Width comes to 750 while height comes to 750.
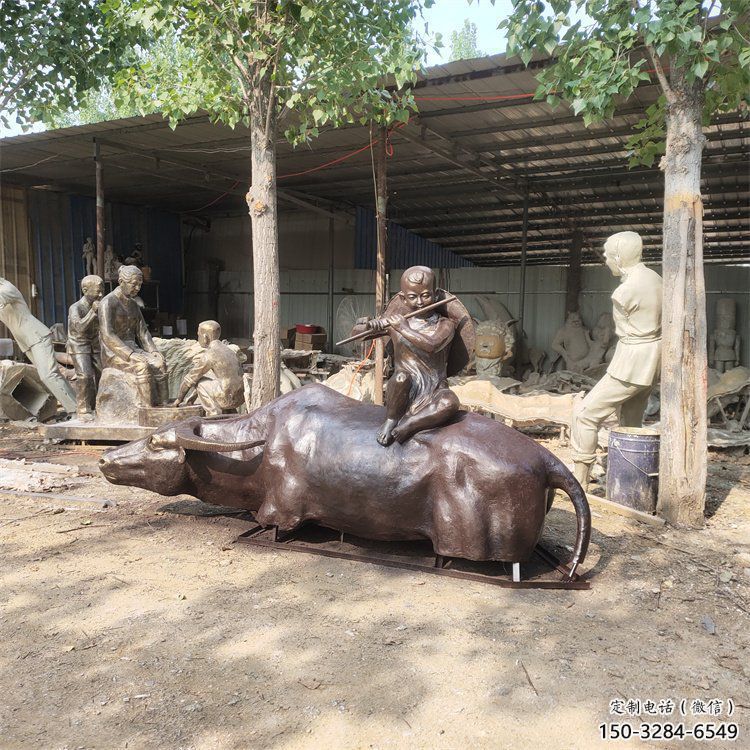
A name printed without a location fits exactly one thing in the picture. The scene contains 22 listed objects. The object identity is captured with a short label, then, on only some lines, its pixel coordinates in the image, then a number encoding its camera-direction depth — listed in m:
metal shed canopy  9.42
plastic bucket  5.27
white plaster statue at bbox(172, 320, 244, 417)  6.82
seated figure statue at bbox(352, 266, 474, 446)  3.97
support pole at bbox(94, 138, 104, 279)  11.41
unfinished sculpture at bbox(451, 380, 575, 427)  8.23
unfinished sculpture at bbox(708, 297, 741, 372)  11.76
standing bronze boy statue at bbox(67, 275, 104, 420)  8.23
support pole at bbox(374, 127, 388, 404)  9.14
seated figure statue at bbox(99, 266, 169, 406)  7.38
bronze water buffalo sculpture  3.73
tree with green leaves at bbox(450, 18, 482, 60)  33.31
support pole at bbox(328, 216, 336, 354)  16.73
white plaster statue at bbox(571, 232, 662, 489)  5.45
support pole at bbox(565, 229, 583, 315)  14.20
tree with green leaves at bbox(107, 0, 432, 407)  5.82
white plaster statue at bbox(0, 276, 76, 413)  8.91
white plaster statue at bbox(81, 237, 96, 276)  16.06
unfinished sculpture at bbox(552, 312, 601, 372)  13.59
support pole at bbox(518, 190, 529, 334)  13.42
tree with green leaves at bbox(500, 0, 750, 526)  4.77
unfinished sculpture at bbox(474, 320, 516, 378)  12.65
